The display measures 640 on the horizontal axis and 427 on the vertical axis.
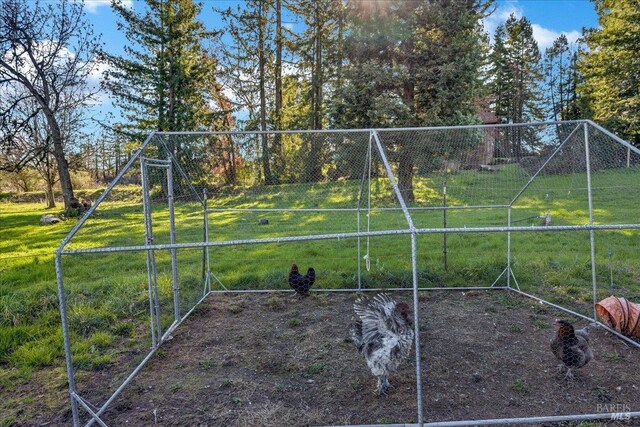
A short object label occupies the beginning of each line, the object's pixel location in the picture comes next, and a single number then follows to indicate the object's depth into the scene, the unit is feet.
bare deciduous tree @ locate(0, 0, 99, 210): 42.37
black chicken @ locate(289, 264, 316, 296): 17.52
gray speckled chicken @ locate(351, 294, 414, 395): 9.36
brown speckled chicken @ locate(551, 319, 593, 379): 9.86
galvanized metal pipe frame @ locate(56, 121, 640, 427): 7.66
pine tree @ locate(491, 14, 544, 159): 65.97
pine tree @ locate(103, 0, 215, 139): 50.47
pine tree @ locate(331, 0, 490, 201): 35.14
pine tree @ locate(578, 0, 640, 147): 49.11
